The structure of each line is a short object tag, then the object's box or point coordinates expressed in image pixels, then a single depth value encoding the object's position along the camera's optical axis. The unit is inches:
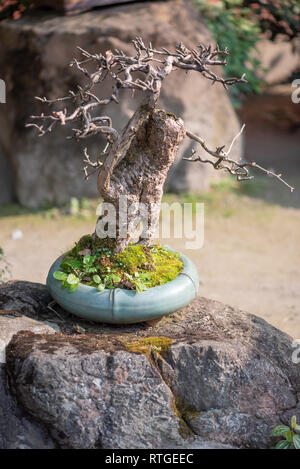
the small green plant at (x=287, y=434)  106.0
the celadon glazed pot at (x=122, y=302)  121.8
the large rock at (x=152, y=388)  103.3
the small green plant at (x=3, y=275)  197.8
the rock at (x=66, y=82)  261.3
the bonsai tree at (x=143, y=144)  118.6
